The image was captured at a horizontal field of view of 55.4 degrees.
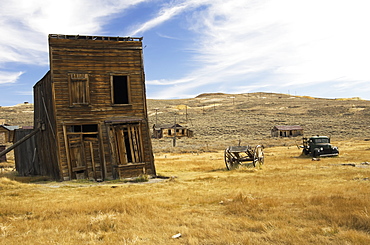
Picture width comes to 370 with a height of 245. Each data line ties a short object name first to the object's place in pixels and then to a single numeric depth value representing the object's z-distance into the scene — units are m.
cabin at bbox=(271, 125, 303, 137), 64.75
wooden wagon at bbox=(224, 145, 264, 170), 20.62
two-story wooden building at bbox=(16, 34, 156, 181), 17.44
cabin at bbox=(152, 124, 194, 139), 66.94
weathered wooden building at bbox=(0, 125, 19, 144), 46.00
